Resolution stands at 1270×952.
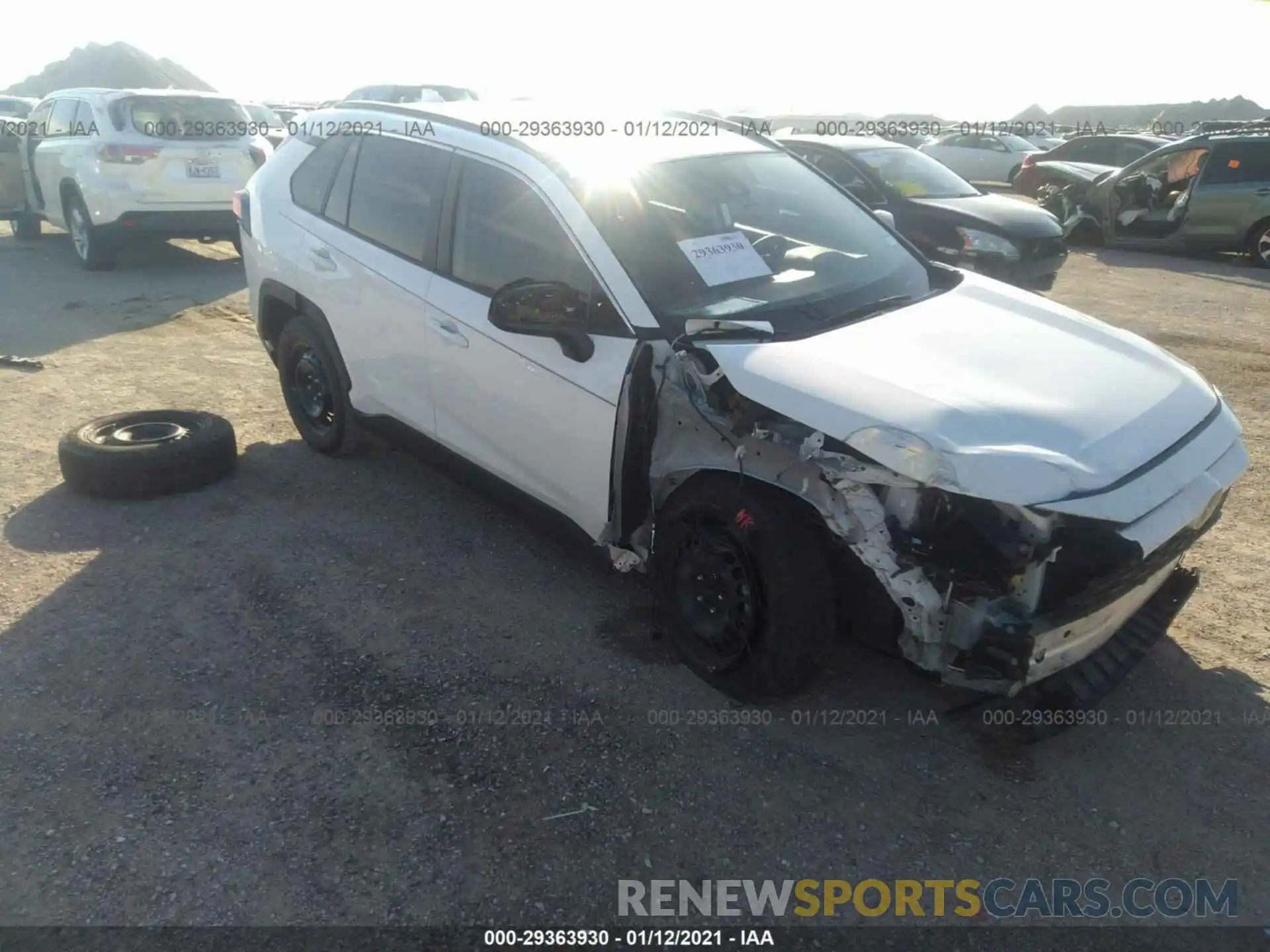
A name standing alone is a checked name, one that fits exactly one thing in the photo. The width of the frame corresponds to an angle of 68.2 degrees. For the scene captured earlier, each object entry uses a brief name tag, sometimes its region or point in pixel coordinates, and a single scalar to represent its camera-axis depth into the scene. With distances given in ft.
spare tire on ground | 14.99
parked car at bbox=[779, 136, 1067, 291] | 29.50
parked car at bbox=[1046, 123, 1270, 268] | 38.52
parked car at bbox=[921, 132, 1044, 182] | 74.54
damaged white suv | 8.36
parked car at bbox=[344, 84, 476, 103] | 49.93
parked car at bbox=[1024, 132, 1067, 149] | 83.25
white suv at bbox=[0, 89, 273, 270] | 30.71
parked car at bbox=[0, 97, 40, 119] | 61.93
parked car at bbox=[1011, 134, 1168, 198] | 55.52
